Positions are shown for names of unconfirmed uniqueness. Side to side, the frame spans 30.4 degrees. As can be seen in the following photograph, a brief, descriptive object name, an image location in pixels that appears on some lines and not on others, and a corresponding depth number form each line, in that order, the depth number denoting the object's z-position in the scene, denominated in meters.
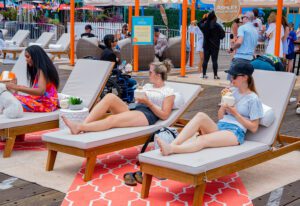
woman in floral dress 6.58
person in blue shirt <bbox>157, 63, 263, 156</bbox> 4.95
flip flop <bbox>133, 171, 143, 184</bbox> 5.16
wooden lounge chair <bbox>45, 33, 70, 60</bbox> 17.90
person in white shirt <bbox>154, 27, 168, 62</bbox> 15.01
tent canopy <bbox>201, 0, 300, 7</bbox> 13.18
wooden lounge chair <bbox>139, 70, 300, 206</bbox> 4.45
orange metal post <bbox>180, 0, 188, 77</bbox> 13.28
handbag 5.48
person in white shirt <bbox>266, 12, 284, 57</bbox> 12.12
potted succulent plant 6.44
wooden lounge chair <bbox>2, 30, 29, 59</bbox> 17.53
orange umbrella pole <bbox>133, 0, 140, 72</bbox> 14.45
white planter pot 6.45
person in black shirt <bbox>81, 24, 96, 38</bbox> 17.17
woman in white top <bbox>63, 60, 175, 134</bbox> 5.68
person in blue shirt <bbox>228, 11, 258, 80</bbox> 9.63
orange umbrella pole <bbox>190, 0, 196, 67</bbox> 15.57
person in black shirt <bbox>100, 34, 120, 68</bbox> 9.62
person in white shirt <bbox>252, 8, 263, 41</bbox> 13.53
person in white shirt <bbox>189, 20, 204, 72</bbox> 14.70
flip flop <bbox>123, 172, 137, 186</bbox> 5.15
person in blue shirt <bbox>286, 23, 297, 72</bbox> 13.67
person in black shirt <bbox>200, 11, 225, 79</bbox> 12.66
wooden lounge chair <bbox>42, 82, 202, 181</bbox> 5.23
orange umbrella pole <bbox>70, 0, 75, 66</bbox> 15.60
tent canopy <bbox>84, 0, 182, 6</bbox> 16.06
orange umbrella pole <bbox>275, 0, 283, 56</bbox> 11.58
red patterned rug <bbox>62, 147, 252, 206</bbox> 4.70
